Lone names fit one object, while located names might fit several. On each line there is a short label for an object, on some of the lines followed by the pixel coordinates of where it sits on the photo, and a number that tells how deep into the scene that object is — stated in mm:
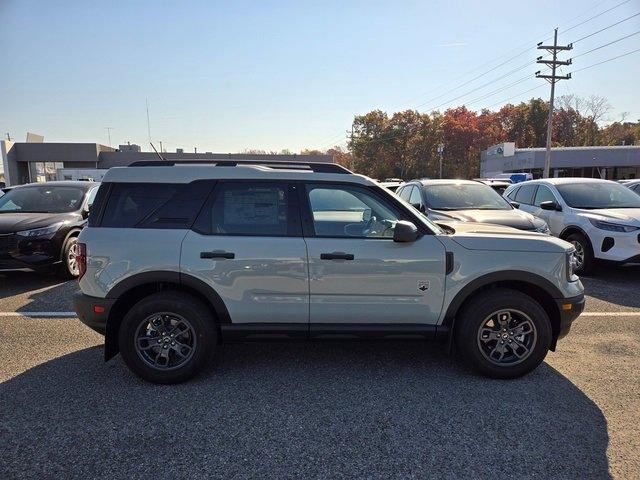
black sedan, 6945
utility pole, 35469
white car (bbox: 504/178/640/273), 7348
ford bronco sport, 3758
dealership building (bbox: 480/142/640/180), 45906
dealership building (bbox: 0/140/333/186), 46625
